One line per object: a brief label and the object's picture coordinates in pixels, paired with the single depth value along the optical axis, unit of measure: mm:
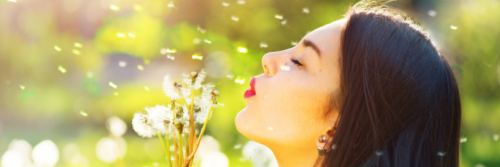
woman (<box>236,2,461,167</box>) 1145
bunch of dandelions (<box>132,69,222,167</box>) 1082
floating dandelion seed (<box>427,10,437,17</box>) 4252
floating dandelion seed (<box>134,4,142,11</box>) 4148
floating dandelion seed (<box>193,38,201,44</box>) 4203
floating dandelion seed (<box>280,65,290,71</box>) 1217
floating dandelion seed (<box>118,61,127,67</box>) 4793
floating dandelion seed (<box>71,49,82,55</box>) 4573
